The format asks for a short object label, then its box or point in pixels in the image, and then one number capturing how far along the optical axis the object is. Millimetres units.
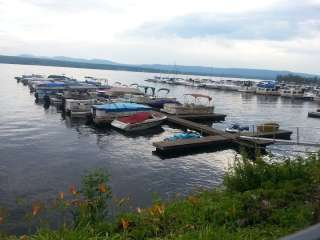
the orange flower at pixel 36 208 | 6027
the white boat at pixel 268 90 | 117625
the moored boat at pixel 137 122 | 42750
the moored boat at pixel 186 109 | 53812
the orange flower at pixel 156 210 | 6934
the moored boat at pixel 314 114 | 65562
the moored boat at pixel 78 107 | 51875
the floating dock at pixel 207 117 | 52953
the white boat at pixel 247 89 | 124688
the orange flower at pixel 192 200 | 8416
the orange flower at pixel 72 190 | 6805
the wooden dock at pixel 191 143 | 31891
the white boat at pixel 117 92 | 67819
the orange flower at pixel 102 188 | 6977
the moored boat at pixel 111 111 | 46184
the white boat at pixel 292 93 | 112094
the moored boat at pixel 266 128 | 40612
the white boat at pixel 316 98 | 105475
